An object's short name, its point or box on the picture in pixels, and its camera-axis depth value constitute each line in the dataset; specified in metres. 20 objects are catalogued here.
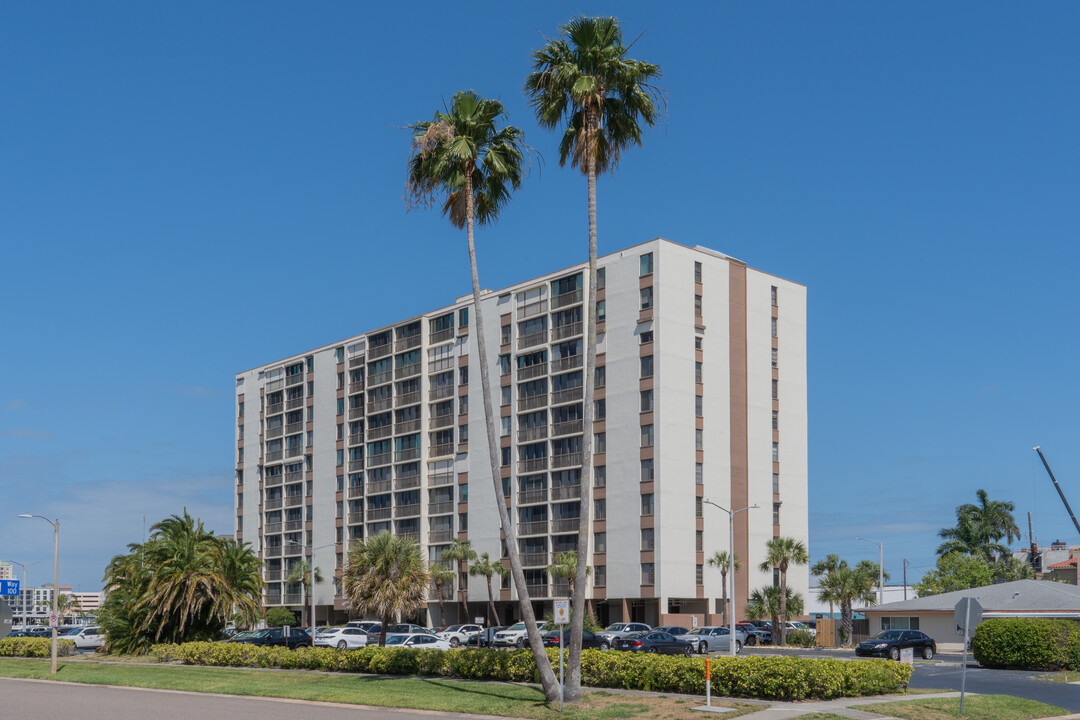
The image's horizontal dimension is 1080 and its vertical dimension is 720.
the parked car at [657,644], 61.50
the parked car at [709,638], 68.12
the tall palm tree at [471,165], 37.00
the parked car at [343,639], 68.19
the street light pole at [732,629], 57.98
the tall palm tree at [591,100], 35.00
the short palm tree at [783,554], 85.44
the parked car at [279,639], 63.69
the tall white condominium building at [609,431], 86.44
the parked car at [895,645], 56.94
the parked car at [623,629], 67.14
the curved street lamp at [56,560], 54.06
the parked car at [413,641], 59.94
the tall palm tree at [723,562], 86.12
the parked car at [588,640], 58.25
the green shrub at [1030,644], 49.41
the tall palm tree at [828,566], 94.31
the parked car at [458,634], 72.52
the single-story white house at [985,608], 62.81
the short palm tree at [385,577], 51.03
